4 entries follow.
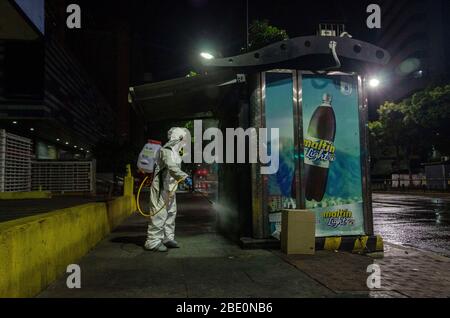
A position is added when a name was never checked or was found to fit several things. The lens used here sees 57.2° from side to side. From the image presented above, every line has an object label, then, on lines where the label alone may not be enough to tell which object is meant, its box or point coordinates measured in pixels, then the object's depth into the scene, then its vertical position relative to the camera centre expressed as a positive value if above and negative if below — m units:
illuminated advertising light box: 7.09 +0.61
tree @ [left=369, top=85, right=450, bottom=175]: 32.91 +5.19
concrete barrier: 3.60 -0.65
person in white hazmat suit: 6.86 -0.08
